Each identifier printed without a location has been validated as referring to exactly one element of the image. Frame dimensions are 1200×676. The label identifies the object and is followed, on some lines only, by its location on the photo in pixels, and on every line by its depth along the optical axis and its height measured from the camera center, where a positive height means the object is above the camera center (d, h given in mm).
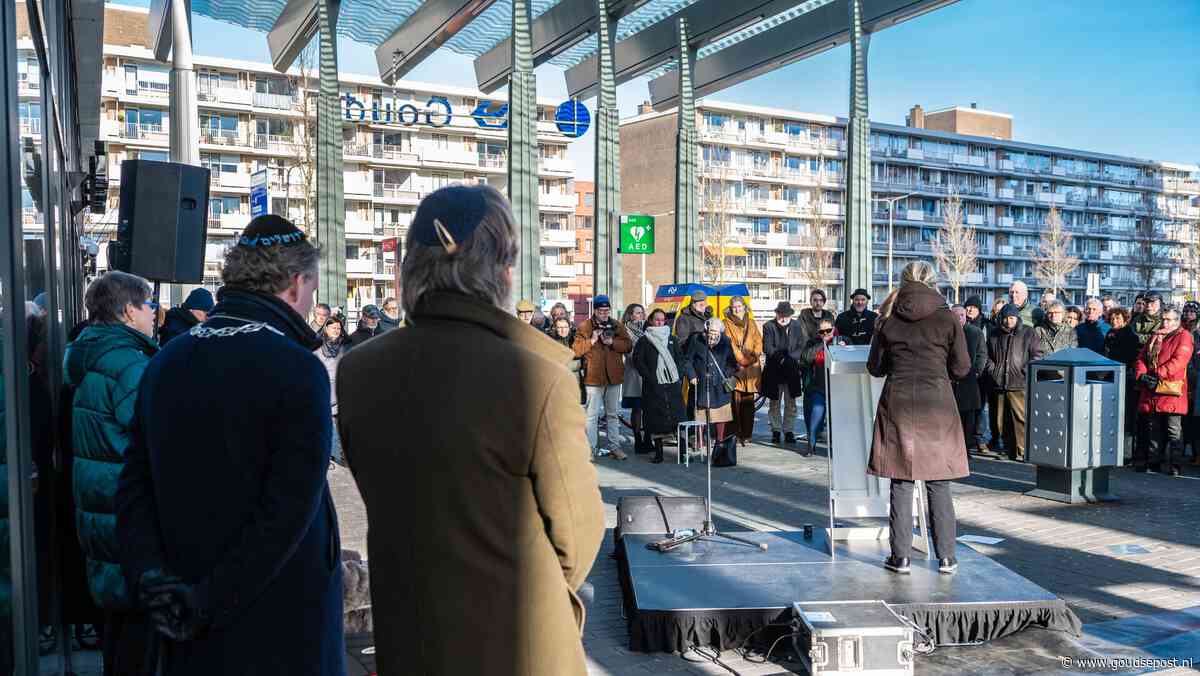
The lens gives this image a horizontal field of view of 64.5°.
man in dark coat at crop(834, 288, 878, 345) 13156 -284
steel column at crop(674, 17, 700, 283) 22203 +2510
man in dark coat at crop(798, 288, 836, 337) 13578 -184
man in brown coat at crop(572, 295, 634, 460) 13203 -892
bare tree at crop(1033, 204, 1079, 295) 86800 +4281
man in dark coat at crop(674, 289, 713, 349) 12391 -253
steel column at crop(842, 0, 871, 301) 19844 +2735
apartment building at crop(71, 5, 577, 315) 65500 +12129
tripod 7258 -1810
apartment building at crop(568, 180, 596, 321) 84188 +4744
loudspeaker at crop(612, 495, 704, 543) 7492 -1705
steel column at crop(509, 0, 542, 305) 18812 +3149
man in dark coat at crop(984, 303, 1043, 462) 12625 -847
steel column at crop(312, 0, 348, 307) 20047 +2841
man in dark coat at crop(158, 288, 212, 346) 5742 -96
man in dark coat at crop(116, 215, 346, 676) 2494 -548
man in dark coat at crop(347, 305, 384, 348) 14273 -380
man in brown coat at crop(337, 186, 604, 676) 1988 -354
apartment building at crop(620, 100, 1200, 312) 86938 +10668
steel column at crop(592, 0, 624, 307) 20594 +2758
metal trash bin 9617 -1271
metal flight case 4953 -1804
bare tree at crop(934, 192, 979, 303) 84312 +5265
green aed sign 20516 +1446
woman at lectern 6301 -717
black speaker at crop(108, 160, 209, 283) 6996 +572
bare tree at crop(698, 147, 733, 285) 70125 +5174
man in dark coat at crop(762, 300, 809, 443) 14062 -928
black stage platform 5559 -1833
